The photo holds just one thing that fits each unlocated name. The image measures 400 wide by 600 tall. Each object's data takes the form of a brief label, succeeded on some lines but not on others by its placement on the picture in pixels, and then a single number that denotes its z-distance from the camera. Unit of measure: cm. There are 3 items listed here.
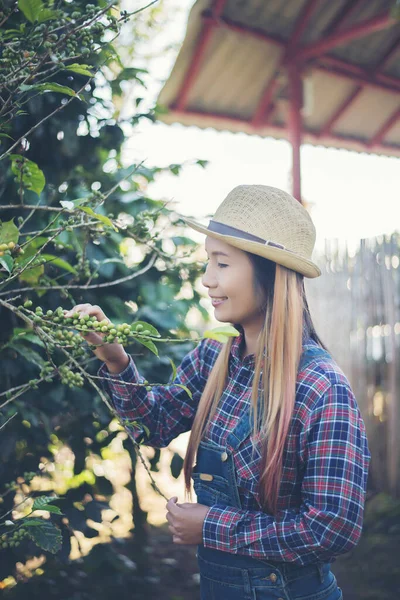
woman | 154
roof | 553
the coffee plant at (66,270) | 141
